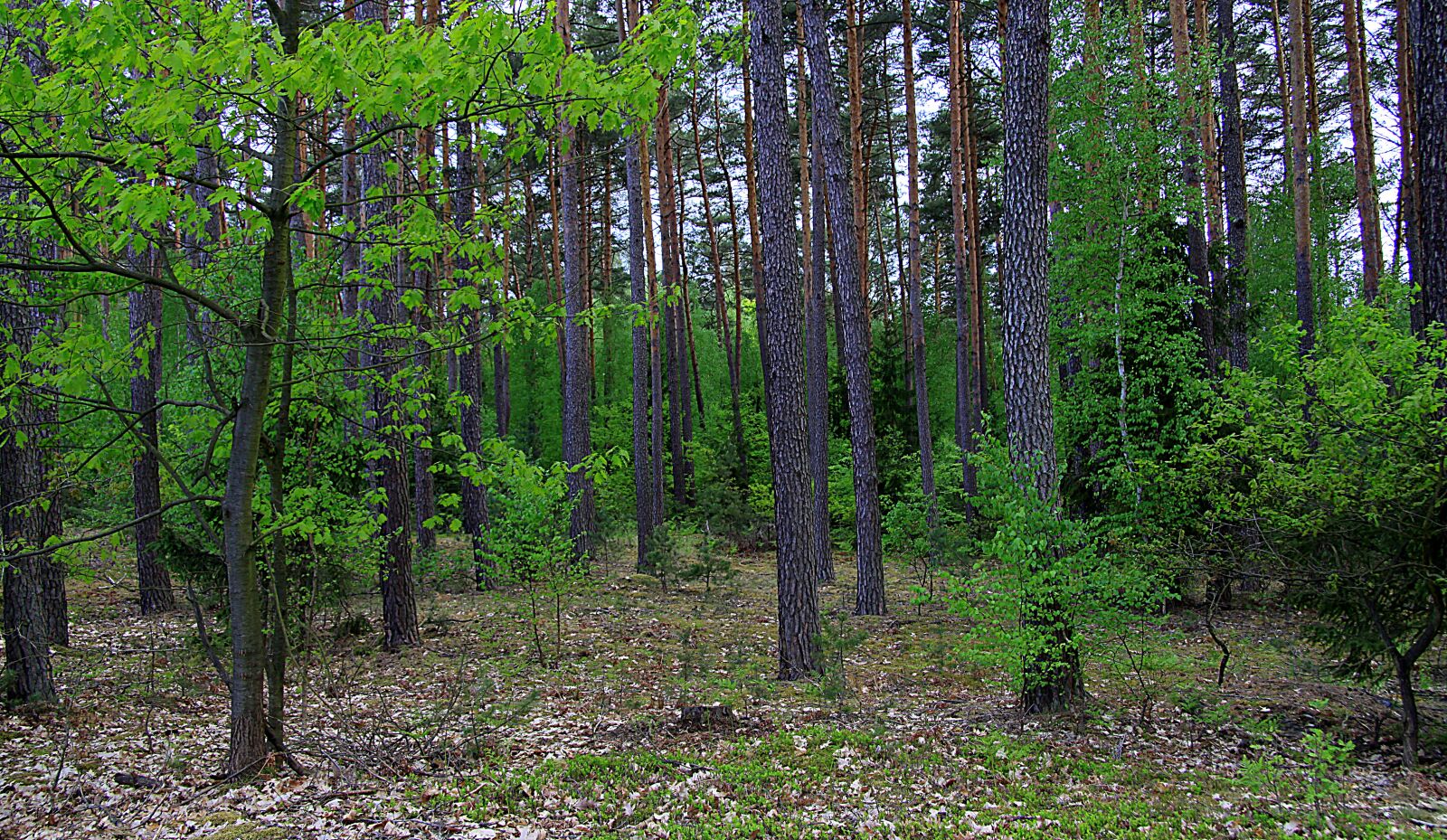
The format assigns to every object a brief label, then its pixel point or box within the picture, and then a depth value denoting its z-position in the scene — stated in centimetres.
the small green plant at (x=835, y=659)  655
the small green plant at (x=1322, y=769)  396
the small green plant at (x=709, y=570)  1250
